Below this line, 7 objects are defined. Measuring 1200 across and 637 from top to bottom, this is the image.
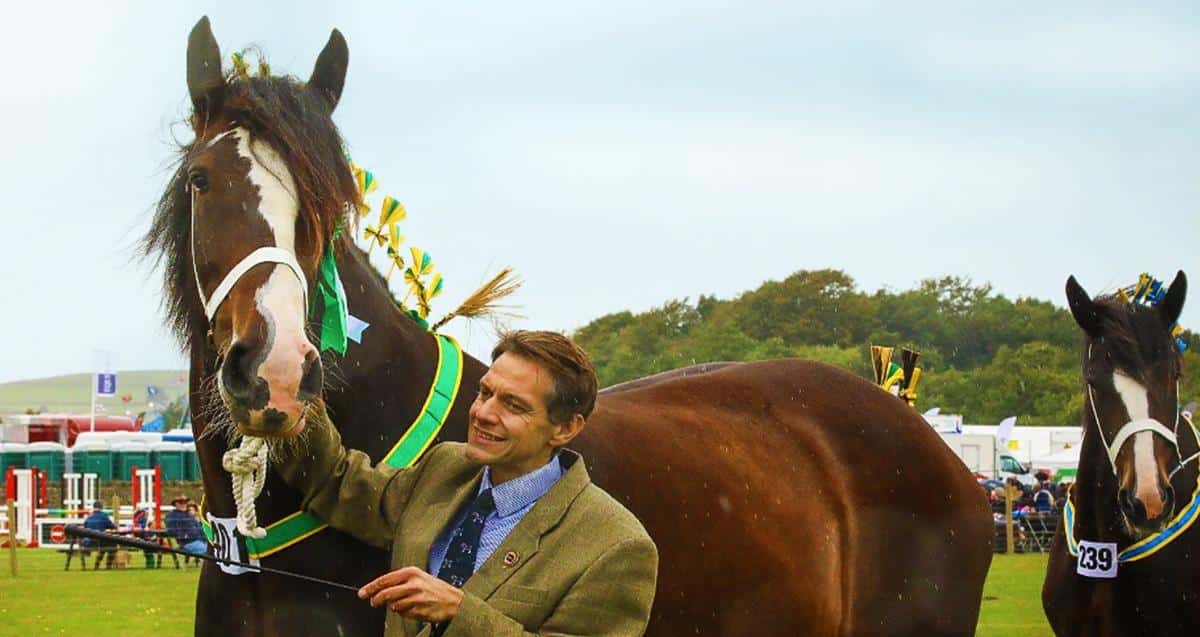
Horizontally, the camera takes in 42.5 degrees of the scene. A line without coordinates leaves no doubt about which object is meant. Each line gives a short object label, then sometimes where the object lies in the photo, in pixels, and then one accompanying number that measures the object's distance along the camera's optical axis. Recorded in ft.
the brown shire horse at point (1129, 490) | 25.61
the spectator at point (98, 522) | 70.92
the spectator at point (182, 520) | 73.31
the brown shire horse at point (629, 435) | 12.42
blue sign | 152.05
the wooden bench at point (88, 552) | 73.70
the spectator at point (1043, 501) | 96.99
